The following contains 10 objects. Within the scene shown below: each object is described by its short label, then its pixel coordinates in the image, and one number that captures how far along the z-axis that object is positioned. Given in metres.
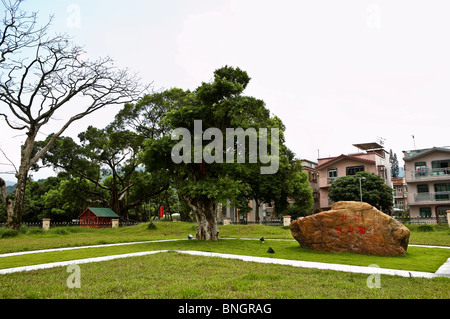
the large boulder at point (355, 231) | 10.84
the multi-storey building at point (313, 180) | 49.03
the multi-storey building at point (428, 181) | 32.88
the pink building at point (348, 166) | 38.22
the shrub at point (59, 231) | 23.27
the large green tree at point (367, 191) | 33.47
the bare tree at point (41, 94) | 22.98
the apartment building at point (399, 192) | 60.64
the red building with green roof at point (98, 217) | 32.88
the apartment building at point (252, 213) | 52.39
